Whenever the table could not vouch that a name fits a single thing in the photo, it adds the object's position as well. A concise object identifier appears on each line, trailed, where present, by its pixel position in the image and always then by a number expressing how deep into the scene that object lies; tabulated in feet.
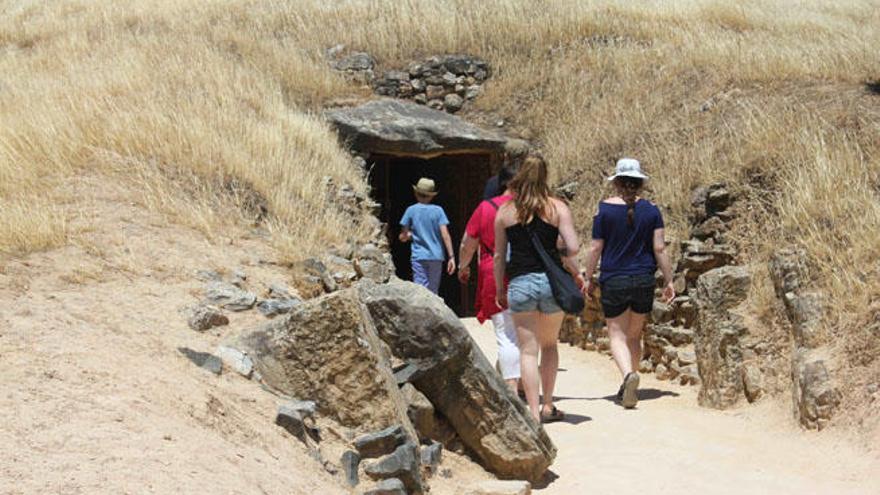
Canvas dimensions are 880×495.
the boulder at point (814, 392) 22.06
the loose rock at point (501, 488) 17.57
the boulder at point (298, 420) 16.98
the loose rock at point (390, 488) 16.12
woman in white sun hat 26.40
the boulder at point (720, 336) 26.30
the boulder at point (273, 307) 22.26
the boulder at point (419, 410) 18.99
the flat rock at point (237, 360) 18.51
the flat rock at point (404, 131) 44.75
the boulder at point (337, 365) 18.19
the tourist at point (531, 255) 21.31
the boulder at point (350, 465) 16.74
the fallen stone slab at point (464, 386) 19.15
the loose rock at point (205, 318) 20.10
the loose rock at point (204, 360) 18.03
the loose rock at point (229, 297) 21.98
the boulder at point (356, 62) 50.52
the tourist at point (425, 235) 32.42
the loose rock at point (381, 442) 17.51
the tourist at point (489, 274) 22.93
